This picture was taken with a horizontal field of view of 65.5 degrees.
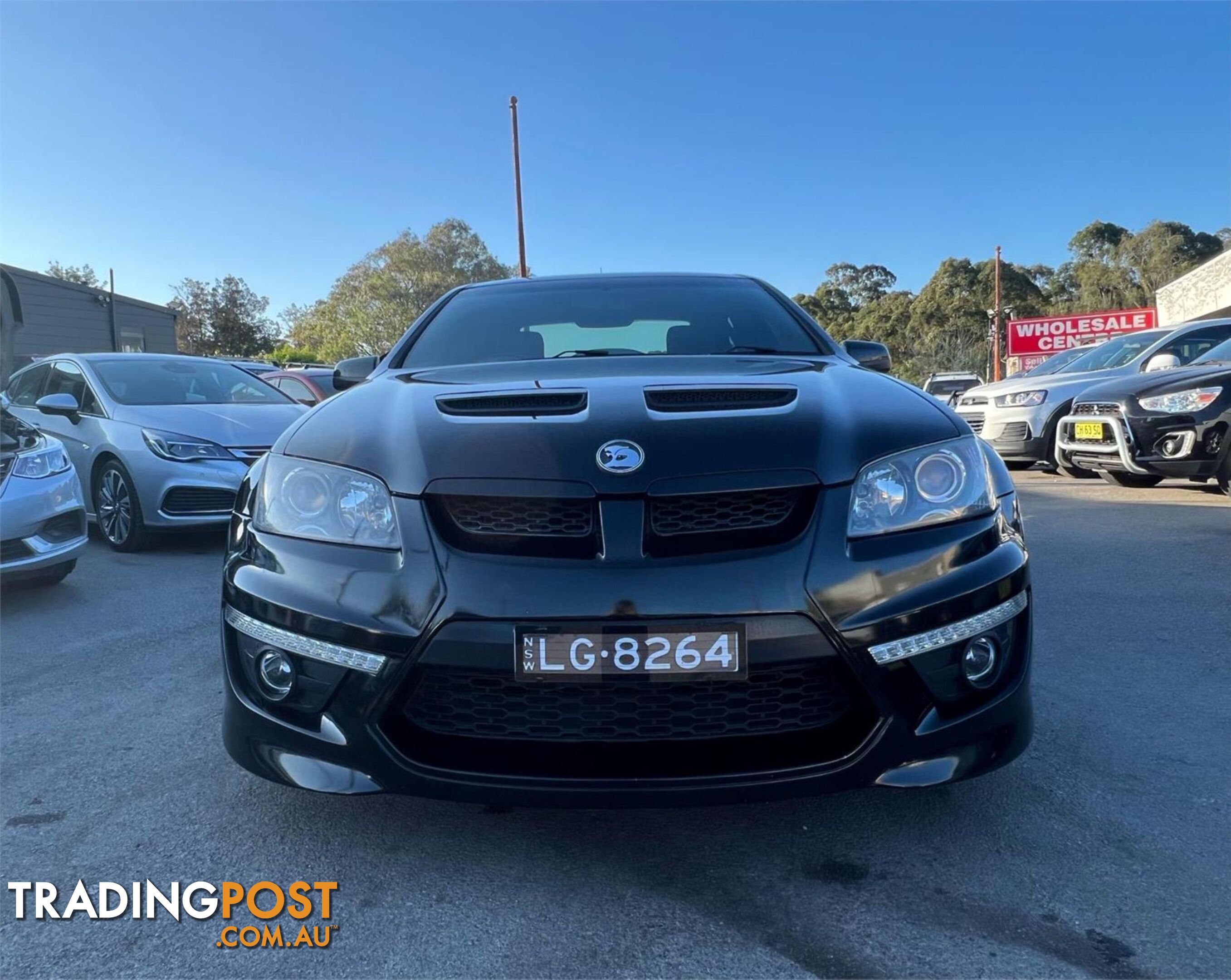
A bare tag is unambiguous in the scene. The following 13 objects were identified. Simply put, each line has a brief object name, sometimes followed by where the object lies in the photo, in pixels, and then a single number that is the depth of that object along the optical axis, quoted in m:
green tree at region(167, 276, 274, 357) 46.00
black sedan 1.83
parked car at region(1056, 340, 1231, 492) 6.61
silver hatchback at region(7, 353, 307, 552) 6.04
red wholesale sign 35.53
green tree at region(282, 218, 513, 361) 42.47
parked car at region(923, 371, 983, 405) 24.30
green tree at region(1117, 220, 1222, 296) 45.88
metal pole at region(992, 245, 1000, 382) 35.94
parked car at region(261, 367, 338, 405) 11.05
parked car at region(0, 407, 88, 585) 4.52
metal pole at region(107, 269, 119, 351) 26.77
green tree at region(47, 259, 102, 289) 51.22
